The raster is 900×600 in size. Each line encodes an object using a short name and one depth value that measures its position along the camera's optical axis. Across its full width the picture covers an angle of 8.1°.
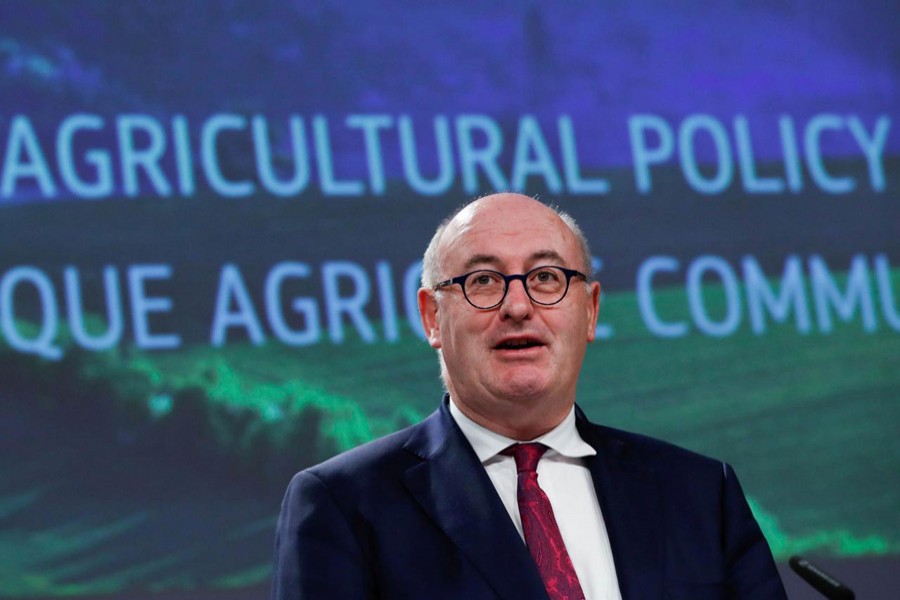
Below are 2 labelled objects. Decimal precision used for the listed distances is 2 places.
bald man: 6.20
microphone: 6.24
